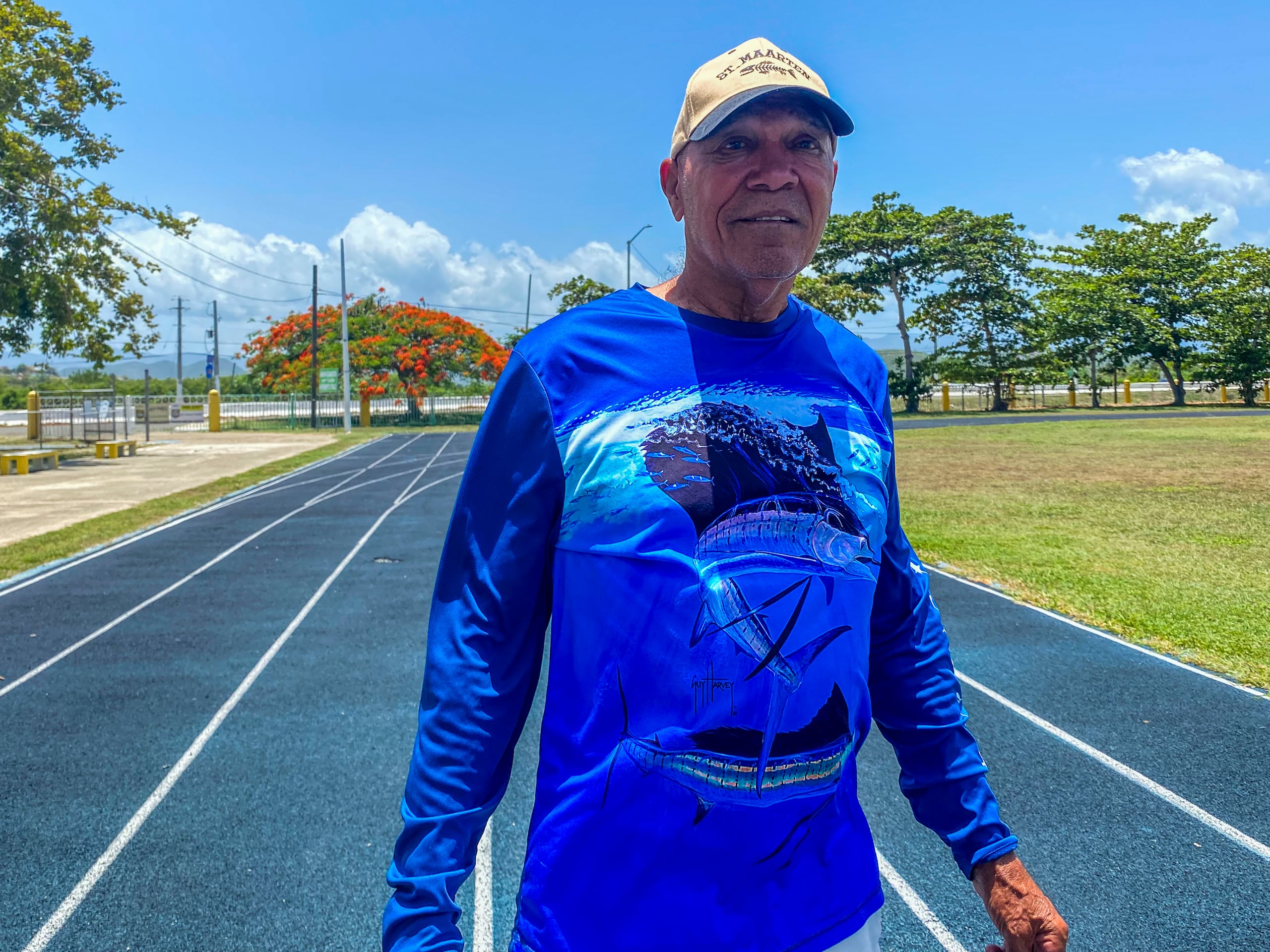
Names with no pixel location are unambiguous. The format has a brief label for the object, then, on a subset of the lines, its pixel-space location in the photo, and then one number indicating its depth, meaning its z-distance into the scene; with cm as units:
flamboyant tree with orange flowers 4591
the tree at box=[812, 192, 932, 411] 4769
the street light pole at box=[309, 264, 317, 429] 4441
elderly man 131
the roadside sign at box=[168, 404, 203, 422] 4703
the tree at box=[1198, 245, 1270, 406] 4594
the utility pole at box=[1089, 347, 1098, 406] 4766
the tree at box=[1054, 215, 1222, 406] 4700
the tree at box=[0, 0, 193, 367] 2552
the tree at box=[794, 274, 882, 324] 4353
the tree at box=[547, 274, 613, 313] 4784
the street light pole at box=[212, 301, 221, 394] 5516
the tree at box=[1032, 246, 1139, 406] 4738
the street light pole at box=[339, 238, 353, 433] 3709
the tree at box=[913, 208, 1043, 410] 4812
